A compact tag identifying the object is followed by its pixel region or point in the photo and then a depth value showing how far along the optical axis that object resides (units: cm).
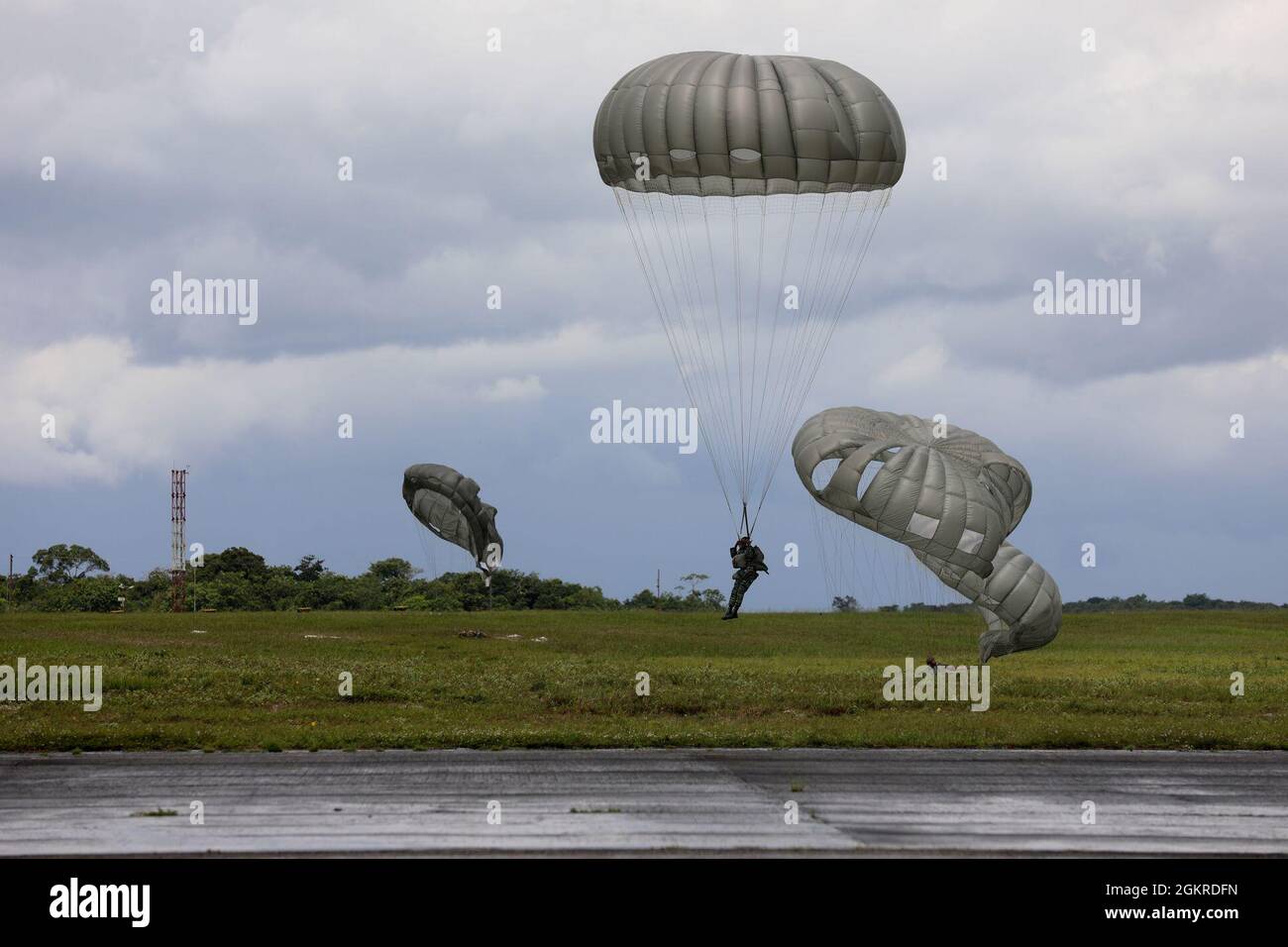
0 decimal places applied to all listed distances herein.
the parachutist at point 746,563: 3775
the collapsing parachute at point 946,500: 3300
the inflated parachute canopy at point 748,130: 3488
